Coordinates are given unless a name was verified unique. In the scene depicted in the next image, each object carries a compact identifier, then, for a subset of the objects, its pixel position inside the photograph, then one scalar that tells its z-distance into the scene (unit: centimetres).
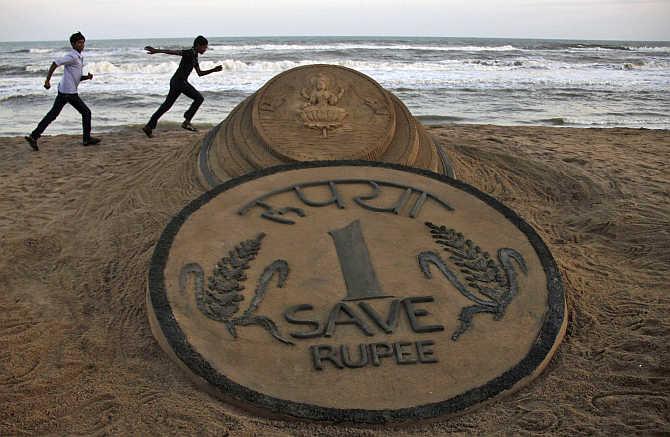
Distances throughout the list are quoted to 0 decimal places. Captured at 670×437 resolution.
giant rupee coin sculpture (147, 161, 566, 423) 213
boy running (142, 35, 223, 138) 610
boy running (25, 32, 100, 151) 571
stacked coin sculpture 353
